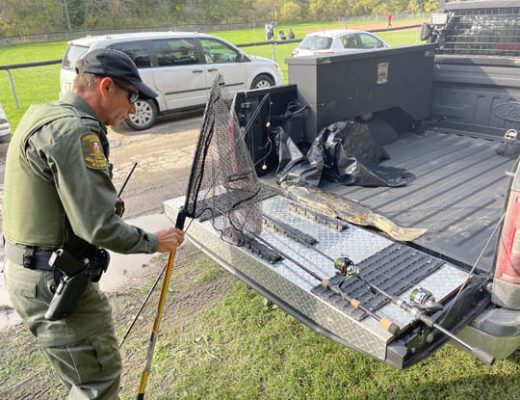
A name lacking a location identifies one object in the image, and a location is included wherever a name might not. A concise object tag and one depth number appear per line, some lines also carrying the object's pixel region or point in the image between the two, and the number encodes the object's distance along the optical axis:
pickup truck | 2.01
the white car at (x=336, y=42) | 12.80
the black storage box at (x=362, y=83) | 3.70
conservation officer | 1.68
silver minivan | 8.95
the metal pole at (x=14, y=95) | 11.00
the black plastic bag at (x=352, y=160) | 3.49
